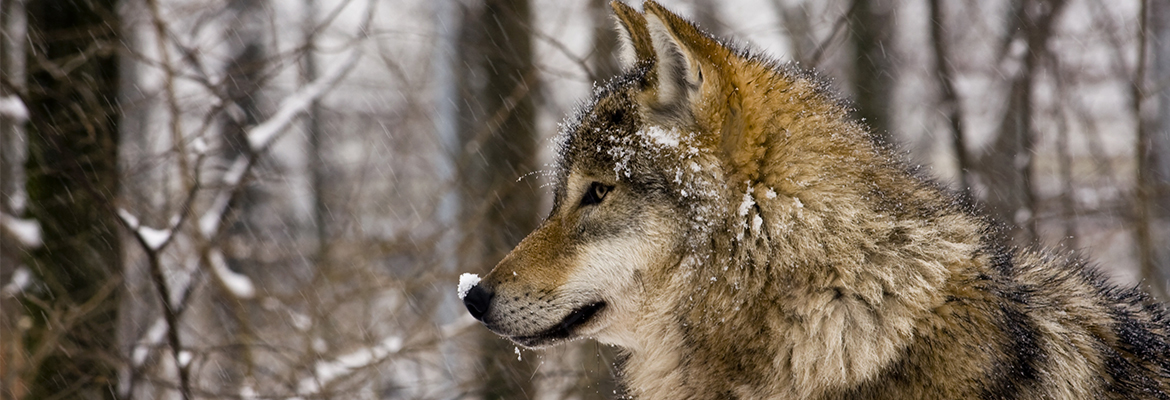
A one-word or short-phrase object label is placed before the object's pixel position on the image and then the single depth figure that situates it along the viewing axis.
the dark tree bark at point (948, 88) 14.59
